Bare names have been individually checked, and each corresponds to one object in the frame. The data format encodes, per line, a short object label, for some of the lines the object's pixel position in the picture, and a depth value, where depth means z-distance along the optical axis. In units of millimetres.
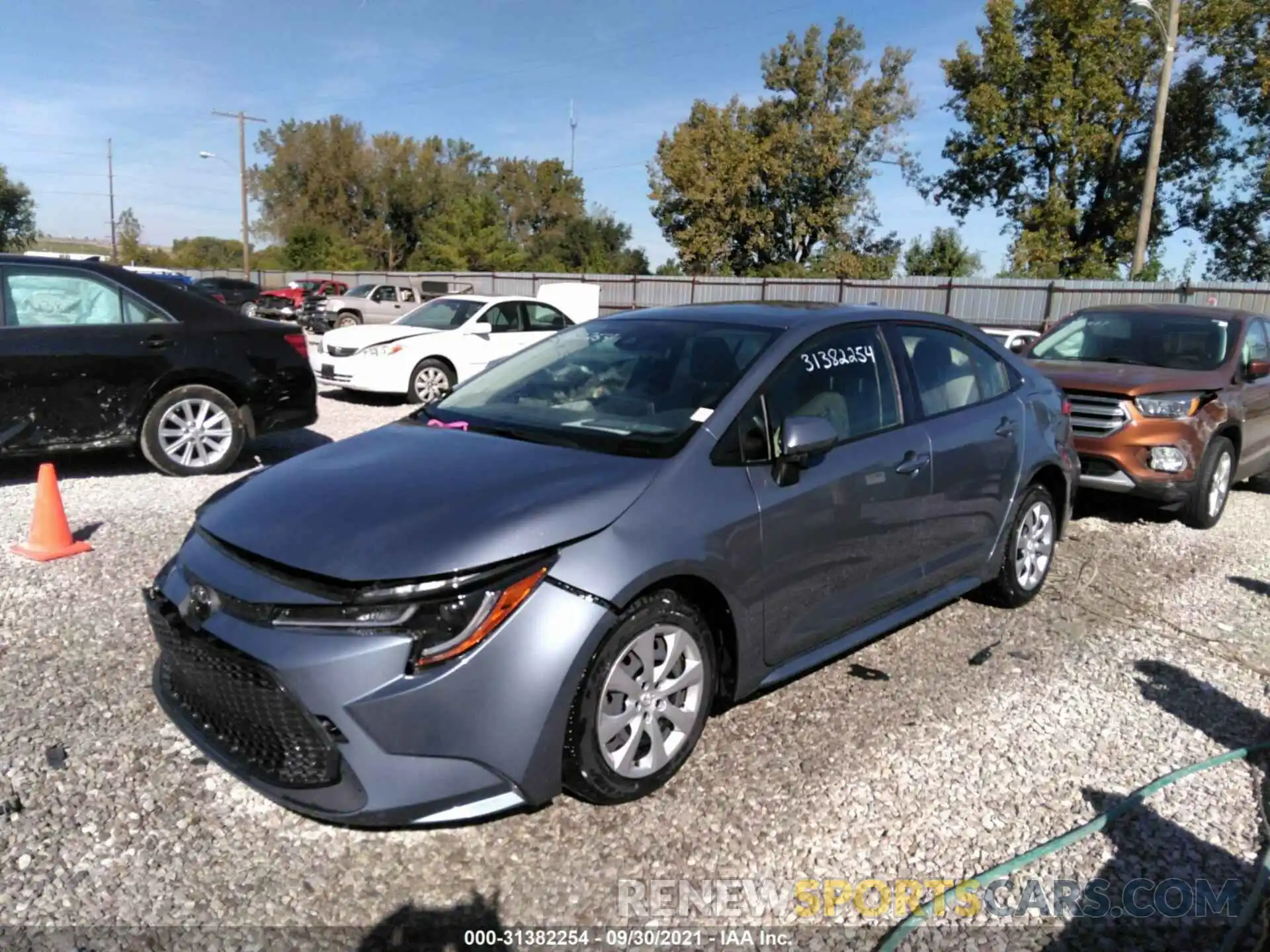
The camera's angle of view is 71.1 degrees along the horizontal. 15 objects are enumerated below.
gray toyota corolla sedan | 2406
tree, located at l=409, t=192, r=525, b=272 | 54188
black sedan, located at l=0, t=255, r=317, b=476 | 6023
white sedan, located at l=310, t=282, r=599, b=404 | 11461
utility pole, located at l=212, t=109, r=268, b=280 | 44781
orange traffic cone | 4832
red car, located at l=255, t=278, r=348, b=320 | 29562
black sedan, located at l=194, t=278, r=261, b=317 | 30531
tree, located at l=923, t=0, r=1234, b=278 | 31828
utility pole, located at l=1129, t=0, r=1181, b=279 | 17016
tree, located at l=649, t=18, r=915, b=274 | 42969
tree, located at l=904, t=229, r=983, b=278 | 42000
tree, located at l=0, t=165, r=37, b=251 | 63772
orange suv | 6406
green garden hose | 2383
